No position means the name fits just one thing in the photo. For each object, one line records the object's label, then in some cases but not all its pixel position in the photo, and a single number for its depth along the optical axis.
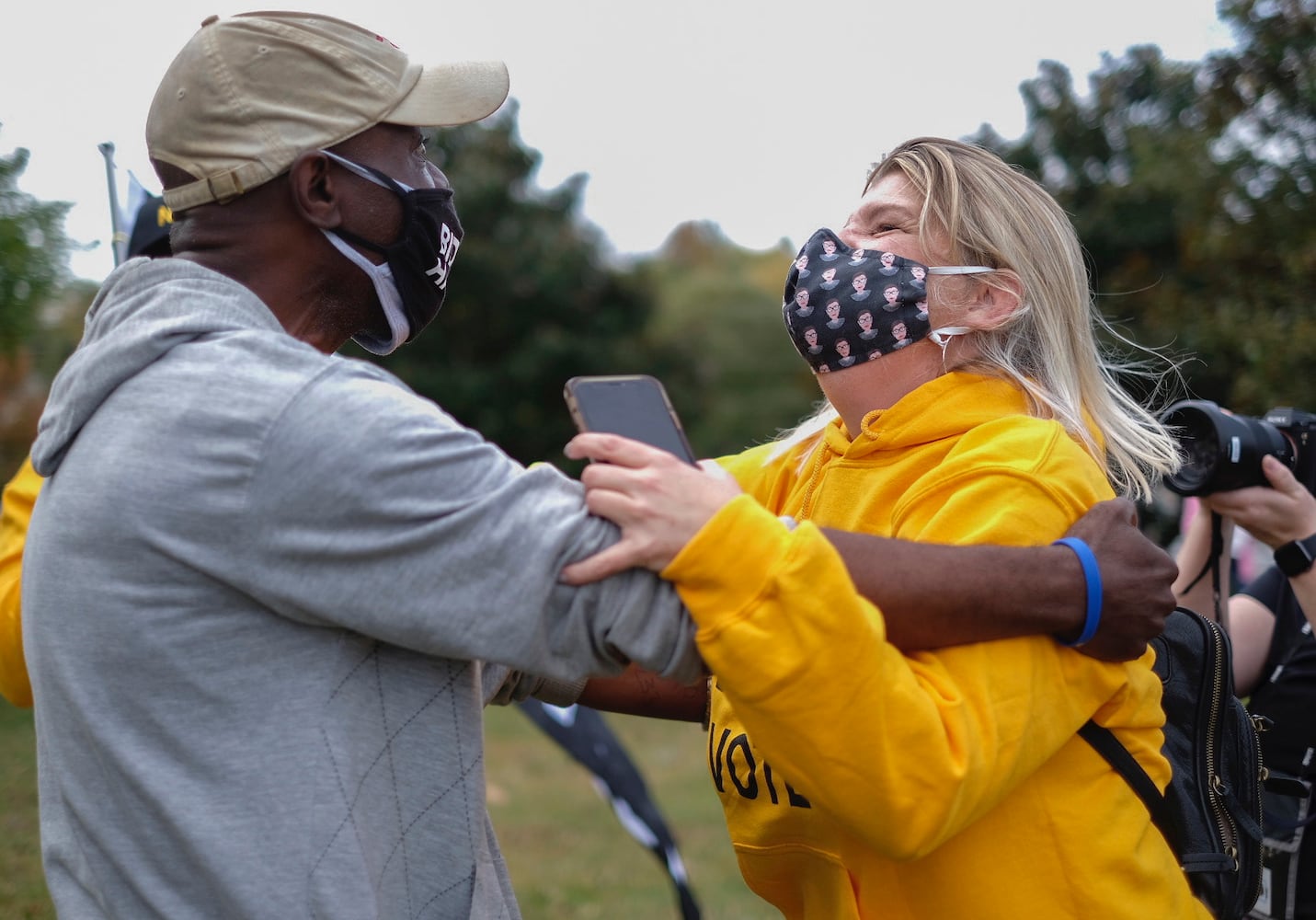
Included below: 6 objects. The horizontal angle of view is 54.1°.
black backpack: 2.52
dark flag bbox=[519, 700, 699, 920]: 5.59
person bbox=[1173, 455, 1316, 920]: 3.60
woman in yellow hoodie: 1.89
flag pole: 4.08
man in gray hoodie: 1.85
